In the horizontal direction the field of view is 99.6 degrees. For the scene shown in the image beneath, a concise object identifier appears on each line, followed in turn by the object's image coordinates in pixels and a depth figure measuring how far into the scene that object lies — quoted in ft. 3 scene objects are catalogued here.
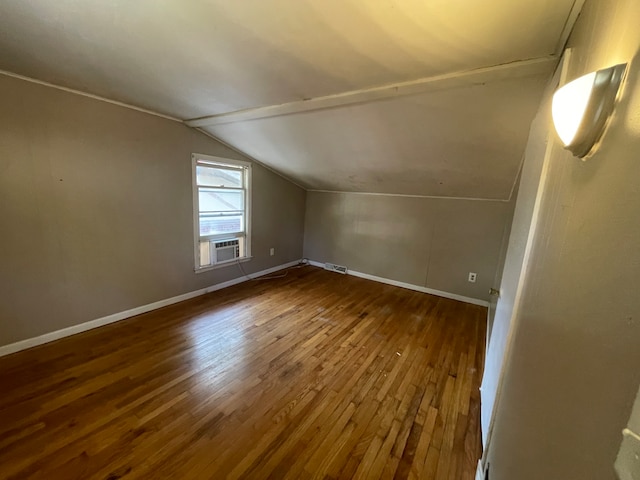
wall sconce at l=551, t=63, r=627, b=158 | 1.79
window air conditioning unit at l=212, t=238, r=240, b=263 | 12.21
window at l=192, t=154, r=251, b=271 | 11.23
